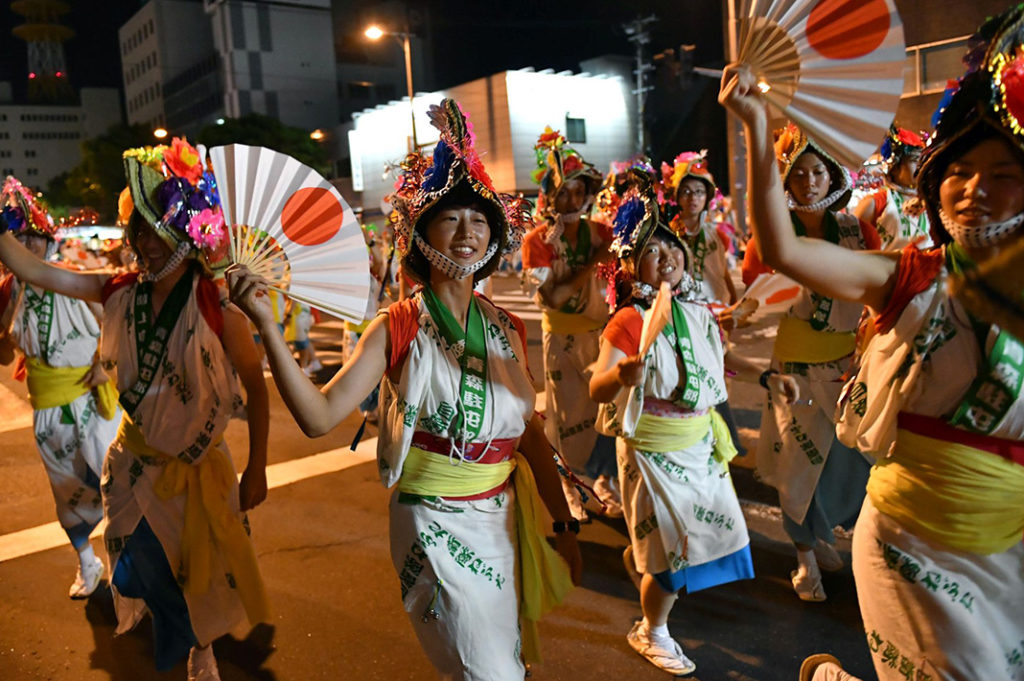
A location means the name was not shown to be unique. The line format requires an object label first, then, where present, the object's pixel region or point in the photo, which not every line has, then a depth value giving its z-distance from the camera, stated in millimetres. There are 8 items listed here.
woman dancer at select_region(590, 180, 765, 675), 3262
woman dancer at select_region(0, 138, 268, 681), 3174
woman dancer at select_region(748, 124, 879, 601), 3986
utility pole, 28844
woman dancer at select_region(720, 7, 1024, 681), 1888
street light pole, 23547
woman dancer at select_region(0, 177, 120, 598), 4461
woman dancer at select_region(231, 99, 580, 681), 2416
